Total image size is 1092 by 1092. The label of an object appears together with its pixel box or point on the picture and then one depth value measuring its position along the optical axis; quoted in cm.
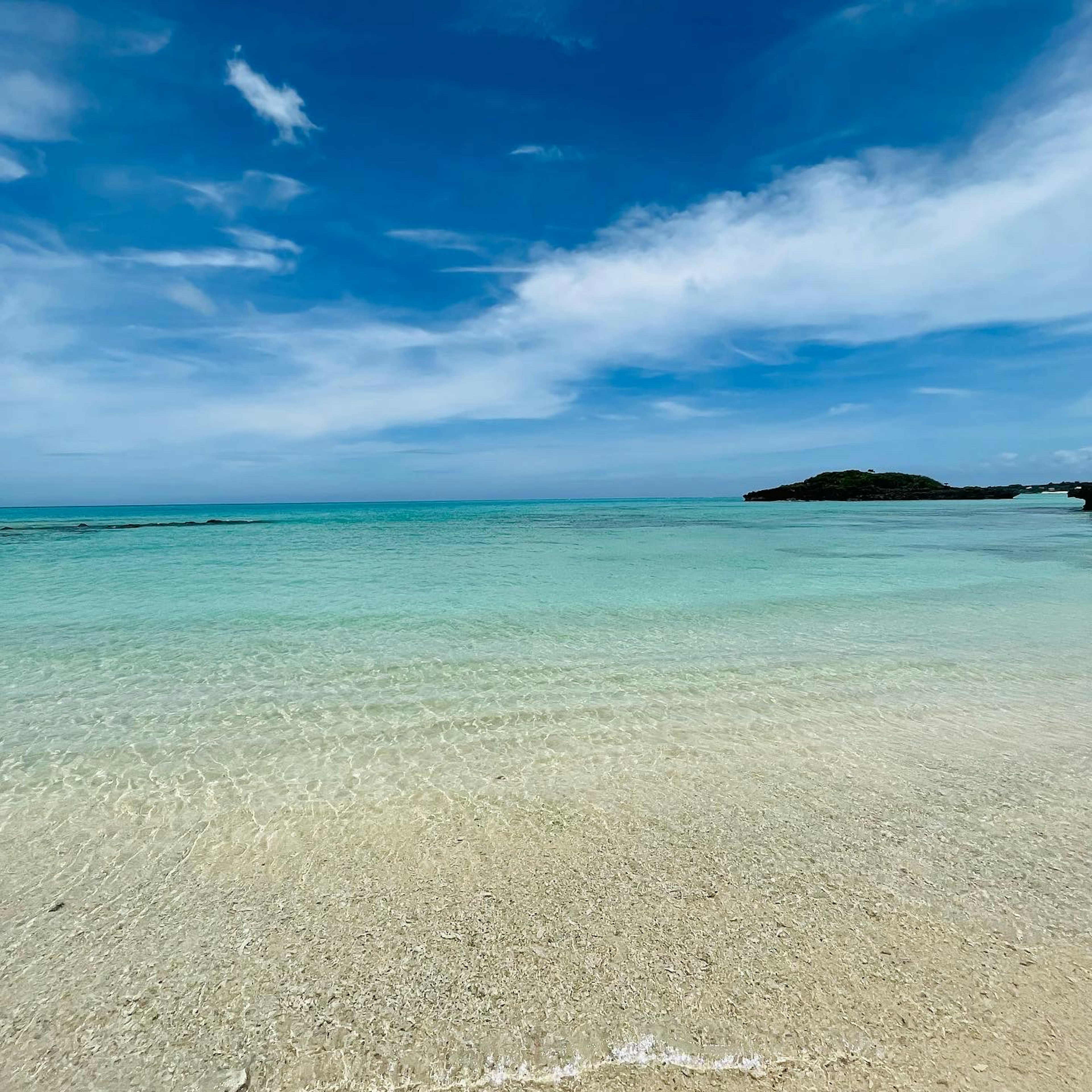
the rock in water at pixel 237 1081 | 253
